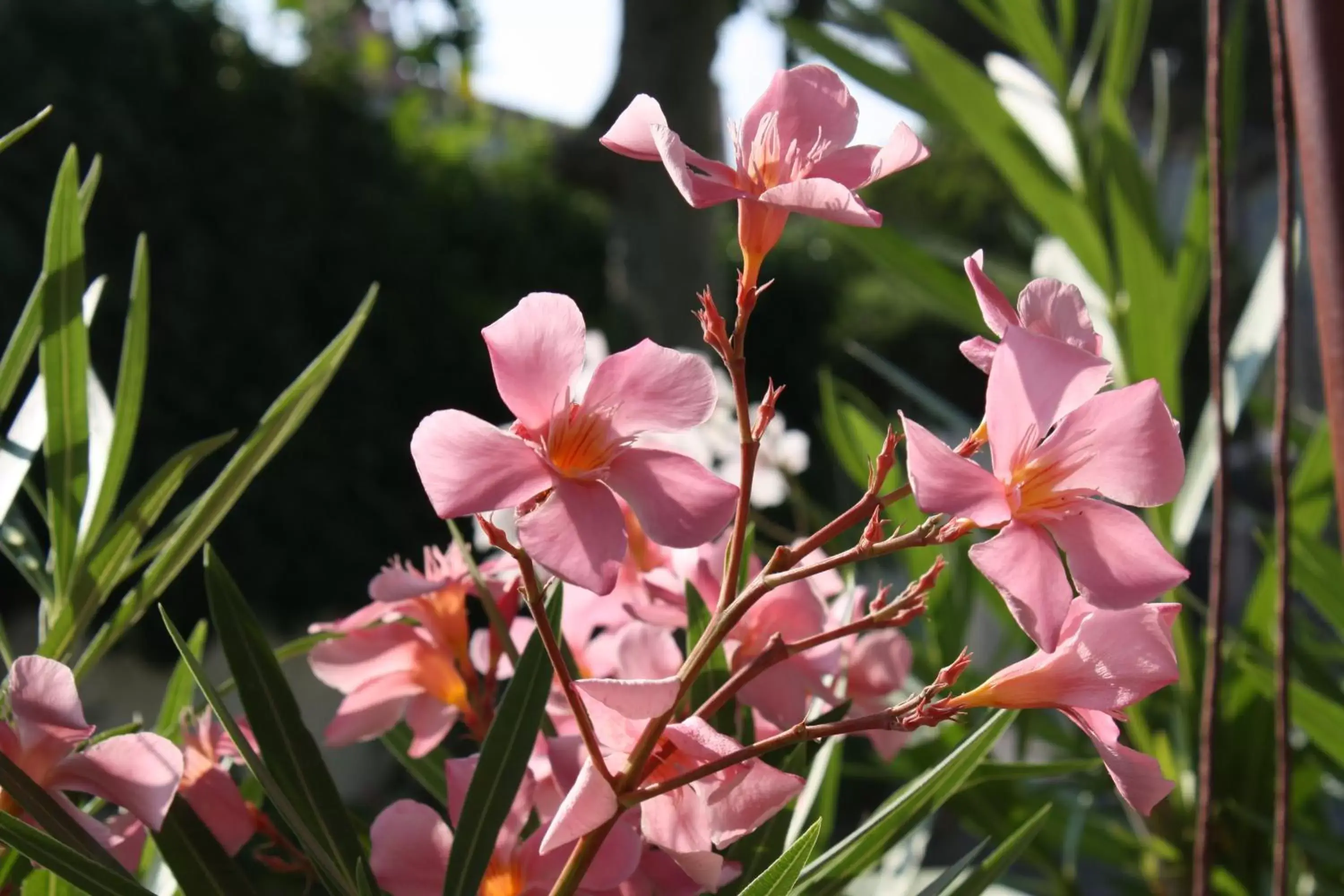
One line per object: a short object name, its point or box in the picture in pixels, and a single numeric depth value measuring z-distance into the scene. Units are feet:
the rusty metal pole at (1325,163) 1.48
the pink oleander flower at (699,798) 1.10
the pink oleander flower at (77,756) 1.04
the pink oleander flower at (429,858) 1.25
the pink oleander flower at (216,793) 1.36
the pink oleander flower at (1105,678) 1.07
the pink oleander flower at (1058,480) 0.94
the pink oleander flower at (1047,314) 1.11
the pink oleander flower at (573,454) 0.98
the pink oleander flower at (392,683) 1.49
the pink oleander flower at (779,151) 1.14
